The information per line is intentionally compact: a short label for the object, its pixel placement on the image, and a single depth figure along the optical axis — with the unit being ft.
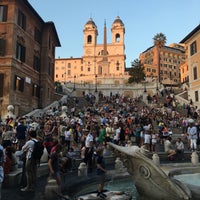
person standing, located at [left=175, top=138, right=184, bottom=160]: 48.44
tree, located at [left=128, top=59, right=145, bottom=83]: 231.30
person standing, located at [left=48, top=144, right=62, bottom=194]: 24.12
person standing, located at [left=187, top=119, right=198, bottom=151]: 48.15
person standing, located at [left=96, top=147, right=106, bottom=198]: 23.34
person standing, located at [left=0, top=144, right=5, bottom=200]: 18.92
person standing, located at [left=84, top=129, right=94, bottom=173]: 36.78
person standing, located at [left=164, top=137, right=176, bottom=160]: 47.57
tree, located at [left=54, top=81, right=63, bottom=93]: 162.48
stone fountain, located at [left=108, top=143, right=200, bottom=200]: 21.21
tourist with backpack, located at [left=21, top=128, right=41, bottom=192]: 25.34
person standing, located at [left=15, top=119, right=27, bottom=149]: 41.06
